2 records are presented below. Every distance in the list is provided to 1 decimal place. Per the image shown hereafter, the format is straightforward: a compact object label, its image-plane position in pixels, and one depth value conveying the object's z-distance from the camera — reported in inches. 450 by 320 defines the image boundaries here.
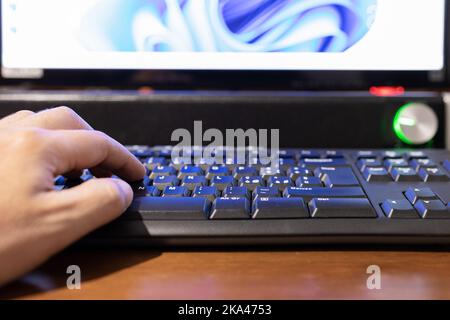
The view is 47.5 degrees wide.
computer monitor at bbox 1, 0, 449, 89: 25.5
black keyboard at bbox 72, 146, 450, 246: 16.3
